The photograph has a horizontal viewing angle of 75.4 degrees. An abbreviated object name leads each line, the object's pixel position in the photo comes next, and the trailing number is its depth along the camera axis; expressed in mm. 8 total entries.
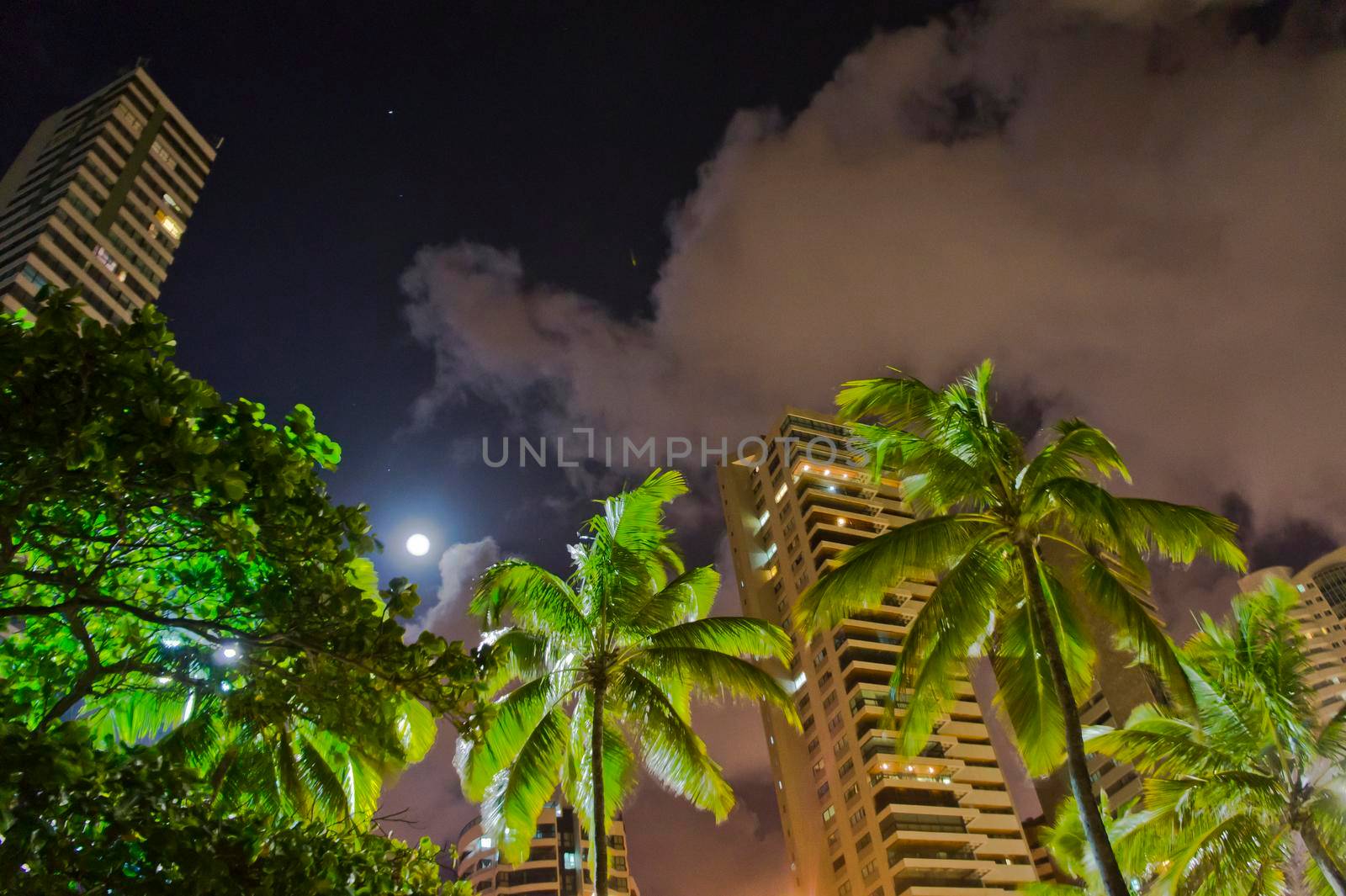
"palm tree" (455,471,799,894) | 13891
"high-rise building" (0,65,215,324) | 62312
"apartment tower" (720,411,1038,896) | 68562
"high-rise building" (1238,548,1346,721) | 157000
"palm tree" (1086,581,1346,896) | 15055
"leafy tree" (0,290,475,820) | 5426
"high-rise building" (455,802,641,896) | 97312
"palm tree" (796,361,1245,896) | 11648
